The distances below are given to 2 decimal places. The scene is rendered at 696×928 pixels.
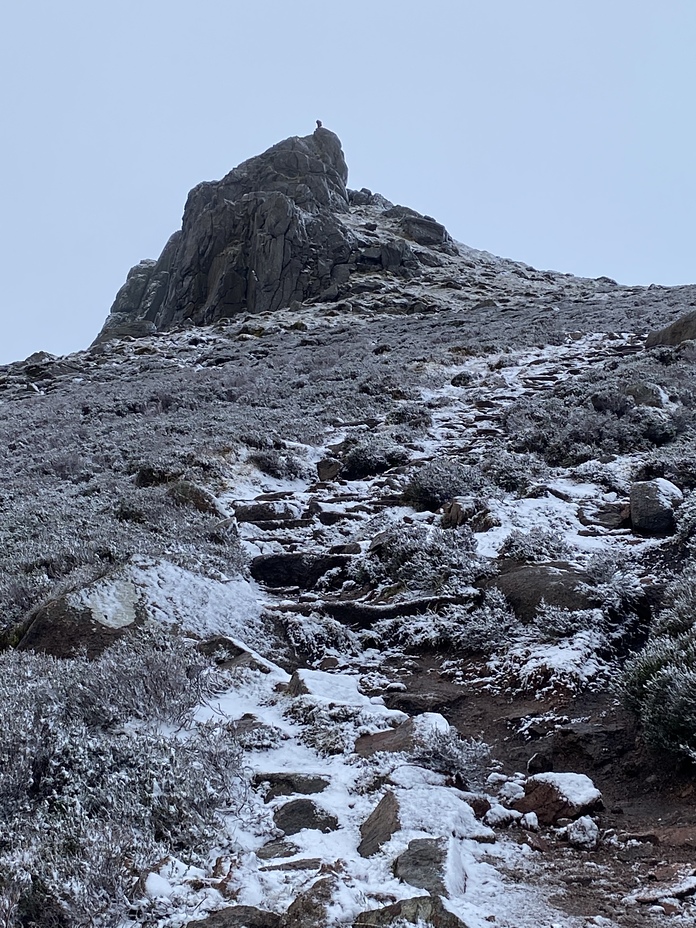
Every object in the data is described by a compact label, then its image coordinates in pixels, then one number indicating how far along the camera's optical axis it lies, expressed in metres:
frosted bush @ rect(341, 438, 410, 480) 11.94
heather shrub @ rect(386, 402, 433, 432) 14.60
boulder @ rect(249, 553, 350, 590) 8.12
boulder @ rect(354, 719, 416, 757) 4.67
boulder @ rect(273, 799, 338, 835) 3.90
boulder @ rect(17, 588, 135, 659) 5.91
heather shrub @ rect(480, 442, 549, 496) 10.05
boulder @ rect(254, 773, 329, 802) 4.30
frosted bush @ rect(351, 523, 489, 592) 7.38
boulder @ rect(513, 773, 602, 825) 3.96
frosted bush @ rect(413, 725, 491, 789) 4.47
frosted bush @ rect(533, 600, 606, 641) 6.03
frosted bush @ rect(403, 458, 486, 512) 9.80
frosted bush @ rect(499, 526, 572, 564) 7.44
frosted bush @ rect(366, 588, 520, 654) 6.36
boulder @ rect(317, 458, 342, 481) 11.92
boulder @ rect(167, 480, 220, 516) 9.59
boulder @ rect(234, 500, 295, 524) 9.72
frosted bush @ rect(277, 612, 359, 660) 6.71
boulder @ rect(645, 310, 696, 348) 18.67
